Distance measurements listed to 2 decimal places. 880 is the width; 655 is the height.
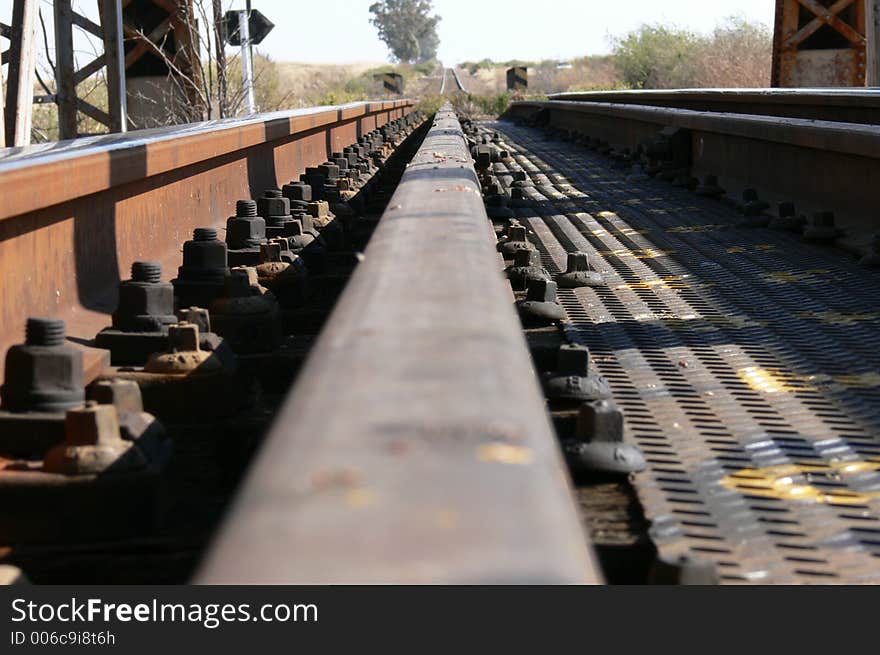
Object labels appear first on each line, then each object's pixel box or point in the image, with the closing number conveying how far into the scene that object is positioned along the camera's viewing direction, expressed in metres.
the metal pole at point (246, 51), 18.75
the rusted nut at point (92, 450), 2.00
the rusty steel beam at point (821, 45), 22.19
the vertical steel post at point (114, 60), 12.13
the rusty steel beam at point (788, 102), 9.27
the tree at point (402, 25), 148.38
